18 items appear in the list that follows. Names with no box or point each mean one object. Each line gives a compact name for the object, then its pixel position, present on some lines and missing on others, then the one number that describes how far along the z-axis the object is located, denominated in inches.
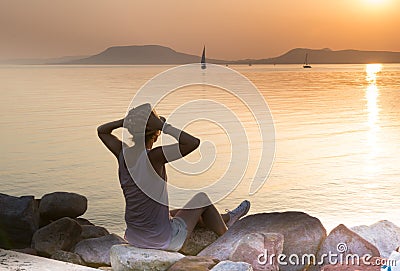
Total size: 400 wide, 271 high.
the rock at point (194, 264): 127.7
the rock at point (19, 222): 170.0
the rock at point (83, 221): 177.6
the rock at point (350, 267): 125.4
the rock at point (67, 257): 152.4
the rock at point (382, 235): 145.2
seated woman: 133.3
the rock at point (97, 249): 154.0
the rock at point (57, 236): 160.4
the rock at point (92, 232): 170.1
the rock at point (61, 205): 177.3
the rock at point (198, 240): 146.1
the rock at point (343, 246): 139.2
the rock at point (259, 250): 133.6
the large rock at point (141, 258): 132.8
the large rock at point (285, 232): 141.3
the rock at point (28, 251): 160.1
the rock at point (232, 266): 124.0
